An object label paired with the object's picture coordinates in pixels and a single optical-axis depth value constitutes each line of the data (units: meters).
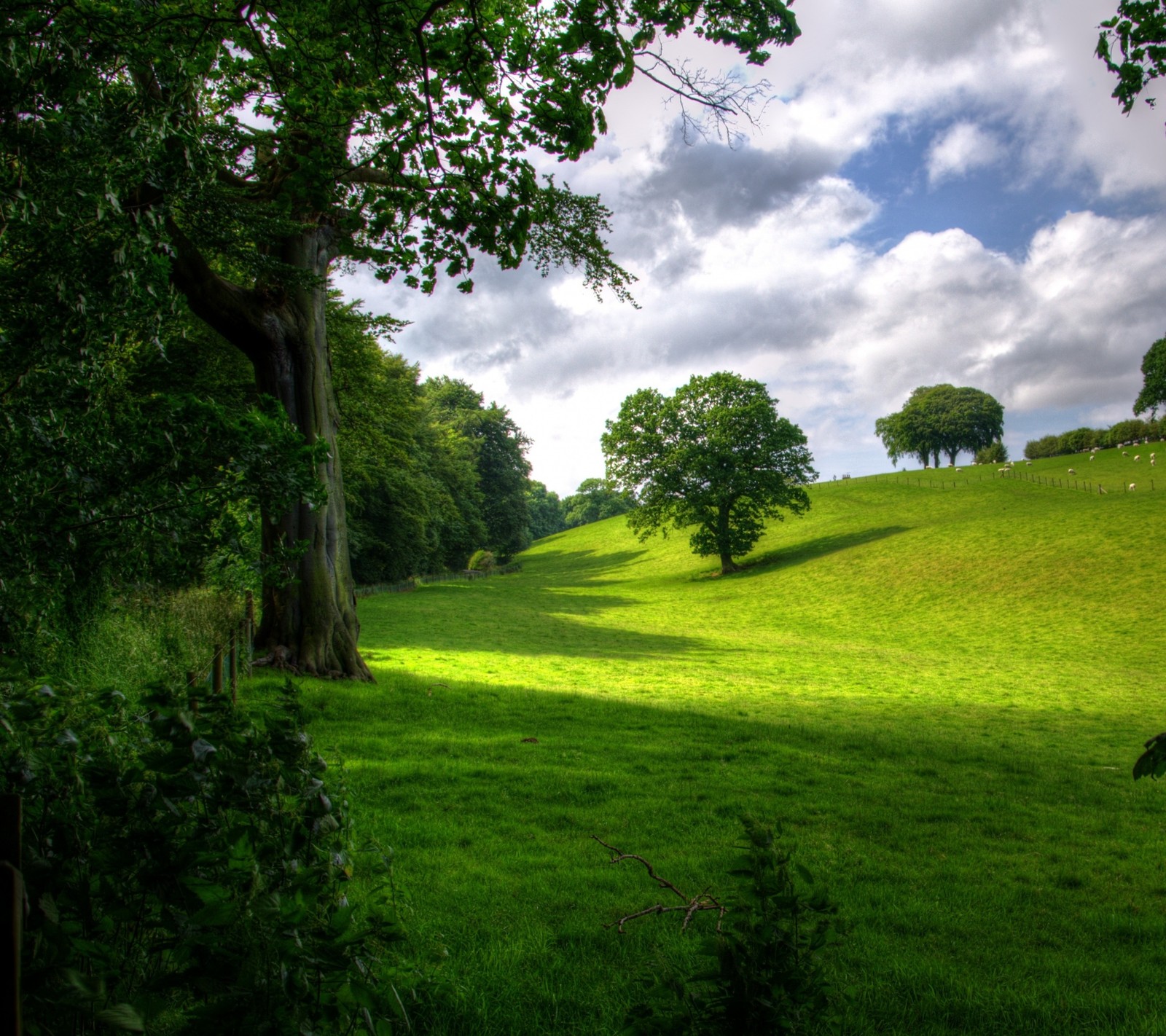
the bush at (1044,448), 96.88
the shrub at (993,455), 98.69
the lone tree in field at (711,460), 49.62
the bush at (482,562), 66.25
